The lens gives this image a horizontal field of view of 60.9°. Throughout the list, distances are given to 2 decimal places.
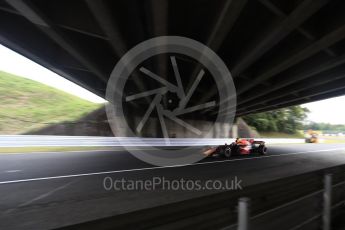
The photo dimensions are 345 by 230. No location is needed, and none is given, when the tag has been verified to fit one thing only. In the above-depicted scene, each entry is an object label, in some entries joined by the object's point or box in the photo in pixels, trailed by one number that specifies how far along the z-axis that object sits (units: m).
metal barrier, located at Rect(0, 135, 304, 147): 15.96
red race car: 15.08
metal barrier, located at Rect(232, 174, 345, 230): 2.90
